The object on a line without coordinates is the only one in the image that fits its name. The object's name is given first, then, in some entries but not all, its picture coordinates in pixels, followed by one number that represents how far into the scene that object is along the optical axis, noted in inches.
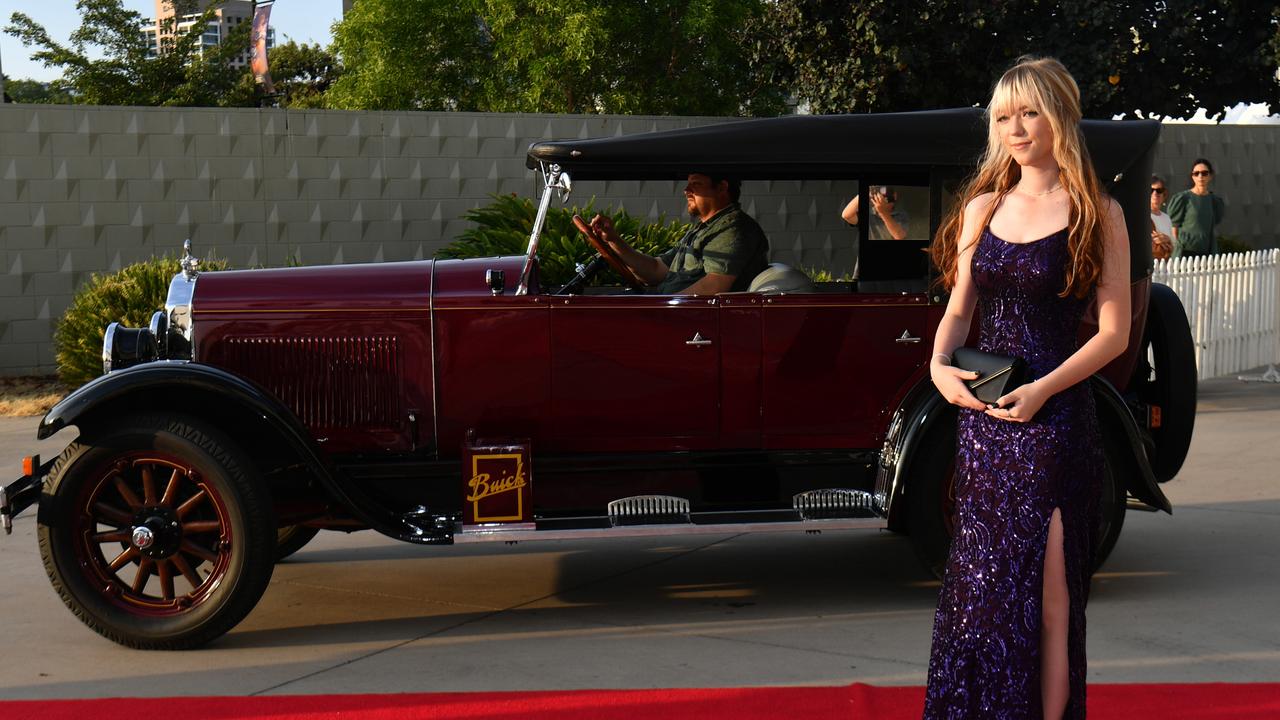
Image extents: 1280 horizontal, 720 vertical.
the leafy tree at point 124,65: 967.0
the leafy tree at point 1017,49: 556.1
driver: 216.8
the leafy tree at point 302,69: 1605.6
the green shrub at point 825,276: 236.5
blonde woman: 128.3
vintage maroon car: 201.9
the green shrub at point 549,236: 361.4
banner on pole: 1004.6
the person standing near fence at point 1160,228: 411.2
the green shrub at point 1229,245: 633.0
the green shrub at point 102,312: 407.8
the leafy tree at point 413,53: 1120.8
